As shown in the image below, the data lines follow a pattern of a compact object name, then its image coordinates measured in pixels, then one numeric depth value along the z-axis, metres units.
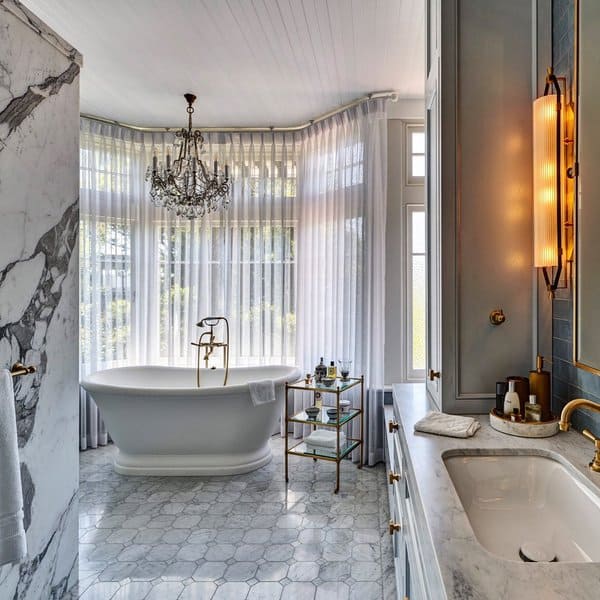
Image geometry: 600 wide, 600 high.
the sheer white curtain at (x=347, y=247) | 3.58
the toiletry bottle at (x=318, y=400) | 3.56
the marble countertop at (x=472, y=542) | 0.69
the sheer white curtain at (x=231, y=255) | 3.83
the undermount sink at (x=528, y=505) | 1.01
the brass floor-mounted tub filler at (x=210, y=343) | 3.92
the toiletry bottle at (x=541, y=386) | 1.58
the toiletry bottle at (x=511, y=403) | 1.55
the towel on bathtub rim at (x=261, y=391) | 3.22
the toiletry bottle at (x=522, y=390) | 1.60
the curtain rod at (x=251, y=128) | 3.69
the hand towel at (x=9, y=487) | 1.31
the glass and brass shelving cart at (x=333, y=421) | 3.10
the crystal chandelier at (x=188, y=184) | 3.61
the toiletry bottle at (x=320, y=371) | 3.43
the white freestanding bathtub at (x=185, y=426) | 3.23
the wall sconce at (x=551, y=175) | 1.54
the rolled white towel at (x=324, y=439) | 3.22
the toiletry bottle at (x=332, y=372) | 3.47
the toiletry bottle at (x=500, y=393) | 1.65
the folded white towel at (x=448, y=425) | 1.45
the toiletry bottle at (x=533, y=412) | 1.47
